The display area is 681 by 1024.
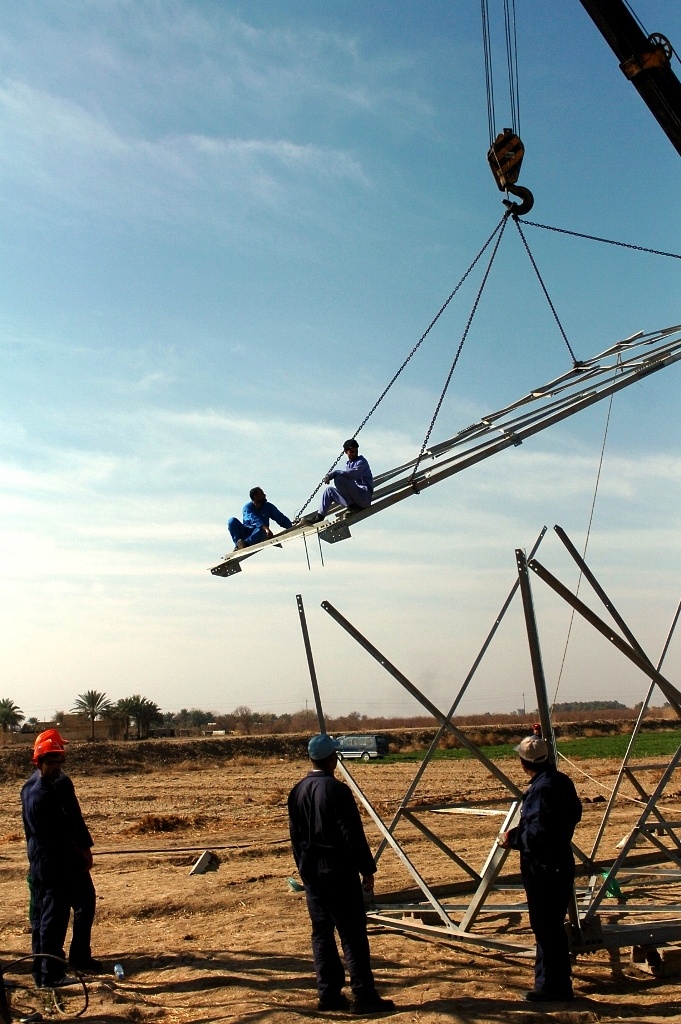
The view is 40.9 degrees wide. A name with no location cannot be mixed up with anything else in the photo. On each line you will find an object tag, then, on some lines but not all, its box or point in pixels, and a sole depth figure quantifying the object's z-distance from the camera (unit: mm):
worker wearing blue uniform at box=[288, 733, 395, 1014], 6648
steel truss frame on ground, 7461
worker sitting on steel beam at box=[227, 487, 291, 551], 11023
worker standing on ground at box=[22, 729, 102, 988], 7691
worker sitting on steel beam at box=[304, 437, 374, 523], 9531
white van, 44812
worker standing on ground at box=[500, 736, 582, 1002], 6727
